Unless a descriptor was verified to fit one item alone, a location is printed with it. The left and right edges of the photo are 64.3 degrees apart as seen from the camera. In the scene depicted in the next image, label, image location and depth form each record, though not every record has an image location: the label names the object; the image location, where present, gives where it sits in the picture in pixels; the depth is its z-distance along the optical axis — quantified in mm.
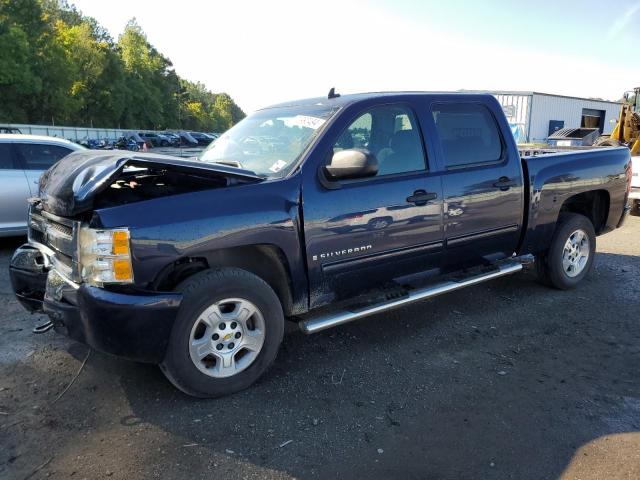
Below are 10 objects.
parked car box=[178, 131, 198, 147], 49188
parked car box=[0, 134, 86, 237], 7020
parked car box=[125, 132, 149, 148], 33188
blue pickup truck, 2994
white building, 31641
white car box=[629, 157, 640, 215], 10234
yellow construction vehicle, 18438
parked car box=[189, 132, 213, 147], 52294
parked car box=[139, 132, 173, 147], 49816
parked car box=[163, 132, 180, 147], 49991
